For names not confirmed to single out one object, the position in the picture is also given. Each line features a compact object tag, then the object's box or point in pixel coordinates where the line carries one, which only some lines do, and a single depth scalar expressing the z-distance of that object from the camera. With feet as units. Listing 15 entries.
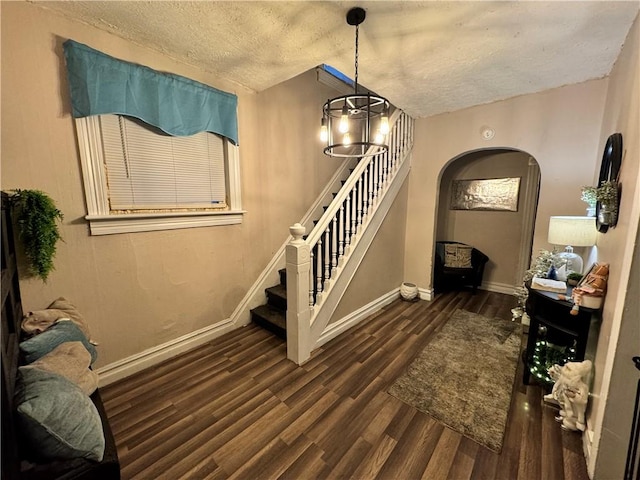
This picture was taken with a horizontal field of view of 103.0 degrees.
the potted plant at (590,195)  5.88
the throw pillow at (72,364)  4.03
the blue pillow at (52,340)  4.24
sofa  2.94
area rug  5.64
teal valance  5.58
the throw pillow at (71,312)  5.55
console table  5.53
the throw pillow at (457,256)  13.41
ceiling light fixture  5.29
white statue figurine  5.16
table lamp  6.57
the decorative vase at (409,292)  12.02
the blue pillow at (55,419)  3.03
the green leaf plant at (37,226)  4.93
